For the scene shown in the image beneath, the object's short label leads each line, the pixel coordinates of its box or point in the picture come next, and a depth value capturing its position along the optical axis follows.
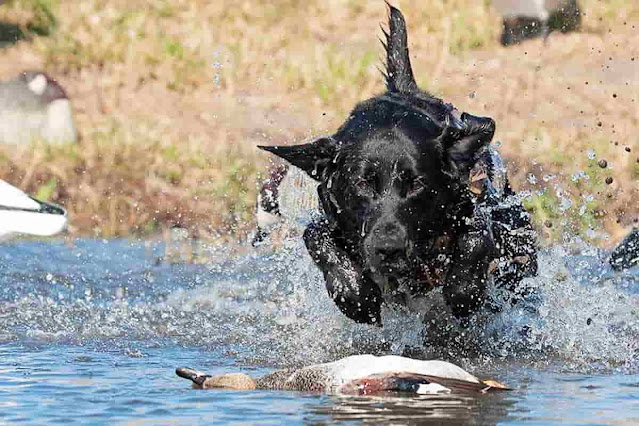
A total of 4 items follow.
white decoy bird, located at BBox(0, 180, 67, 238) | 19.20
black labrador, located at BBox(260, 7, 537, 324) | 10.98
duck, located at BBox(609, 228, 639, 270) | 16.53
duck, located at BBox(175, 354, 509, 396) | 9.31
